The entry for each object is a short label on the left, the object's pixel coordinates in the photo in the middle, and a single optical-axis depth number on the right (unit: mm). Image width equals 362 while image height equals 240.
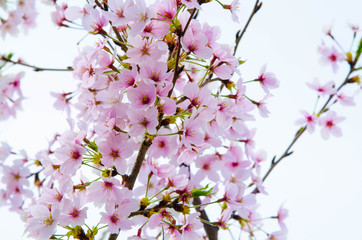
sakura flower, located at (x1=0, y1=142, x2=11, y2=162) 2499
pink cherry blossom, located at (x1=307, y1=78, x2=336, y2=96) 2193
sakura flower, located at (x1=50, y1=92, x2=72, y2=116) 1930
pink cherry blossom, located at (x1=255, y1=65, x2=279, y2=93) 1748
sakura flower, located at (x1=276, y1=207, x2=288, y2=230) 1959
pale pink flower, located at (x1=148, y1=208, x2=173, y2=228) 1644
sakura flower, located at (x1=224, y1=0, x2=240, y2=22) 1659
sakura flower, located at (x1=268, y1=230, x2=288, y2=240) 1912
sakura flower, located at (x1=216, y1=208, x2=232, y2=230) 1683
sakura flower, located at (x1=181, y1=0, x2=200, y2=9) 1568
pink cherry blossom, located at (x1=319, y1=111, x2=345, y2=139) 2332
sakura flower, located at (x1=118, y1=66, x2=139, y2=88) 1602
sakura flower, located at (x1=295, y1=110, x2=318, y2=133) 2085
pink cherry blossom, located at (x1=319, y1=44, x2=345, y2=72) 2701
